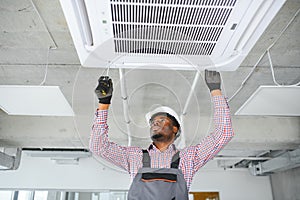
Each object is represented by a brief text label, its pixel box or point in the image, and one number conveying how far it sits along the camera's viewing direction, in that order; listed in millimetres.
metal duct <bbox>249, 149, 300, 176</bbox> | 3626
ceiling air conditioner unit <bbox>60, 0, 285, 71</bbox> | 976
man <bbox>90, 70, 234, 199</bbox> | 1226
